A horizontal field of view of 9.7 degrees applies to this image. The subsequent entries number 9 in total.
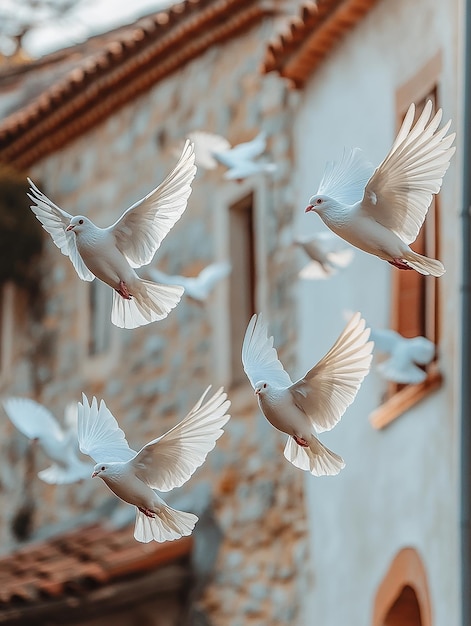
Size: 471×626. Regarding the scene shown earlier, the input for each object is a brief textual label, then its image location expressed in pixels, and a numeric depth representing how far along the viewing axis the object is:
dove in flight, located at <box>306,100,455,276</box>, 6.89
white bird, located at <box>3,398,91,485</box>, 11.27
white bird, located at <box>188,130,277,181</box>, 11.81
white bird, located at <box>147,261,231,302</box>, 14.09
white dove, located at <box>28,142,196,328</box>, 7.24
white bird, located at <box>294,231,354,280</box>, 11.12
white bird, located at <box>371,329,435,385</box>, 12.05
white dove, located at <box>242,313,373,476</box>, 7.09
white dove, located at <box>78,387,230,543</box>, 7.19
